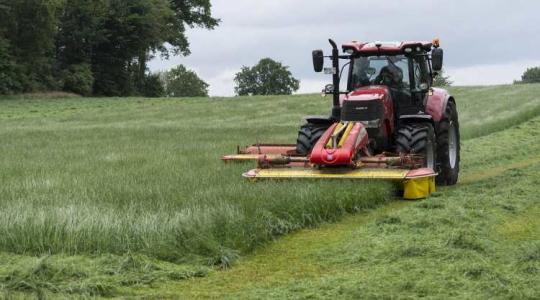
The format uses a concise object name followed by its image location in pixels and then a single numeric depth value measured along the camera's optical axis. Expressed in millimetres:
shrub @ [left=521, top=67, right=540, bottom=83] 114875
